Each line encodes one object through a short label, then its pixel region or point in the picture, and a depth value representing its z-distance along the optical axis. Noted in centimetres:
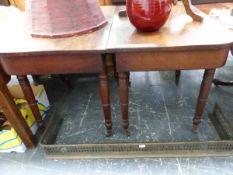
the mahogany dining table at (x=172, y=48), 91
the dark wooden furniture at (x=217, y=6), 152
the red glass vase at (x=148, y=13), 93
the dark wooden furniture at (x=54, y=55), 93
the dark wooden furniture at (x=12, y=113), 109
